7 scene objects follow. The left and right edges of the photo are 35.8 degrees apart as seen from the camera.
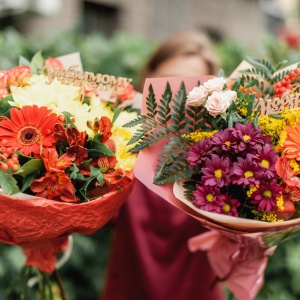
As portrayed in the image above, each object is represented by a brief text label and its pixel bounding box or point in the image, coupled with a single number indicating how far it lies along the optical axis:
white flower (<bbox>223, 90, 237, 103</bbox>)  1.18
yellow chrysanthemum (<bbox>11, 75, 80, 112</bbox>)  1.19
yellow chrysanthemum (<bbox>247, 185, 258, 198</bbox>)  1.10
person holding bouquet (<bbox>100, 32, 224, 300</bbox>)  1.96
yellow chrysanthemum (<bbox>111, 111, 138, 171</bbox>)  1.21
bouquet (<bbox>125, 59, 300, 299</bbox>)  1.10
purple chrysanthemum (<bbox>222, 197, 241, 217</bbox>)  1.13
